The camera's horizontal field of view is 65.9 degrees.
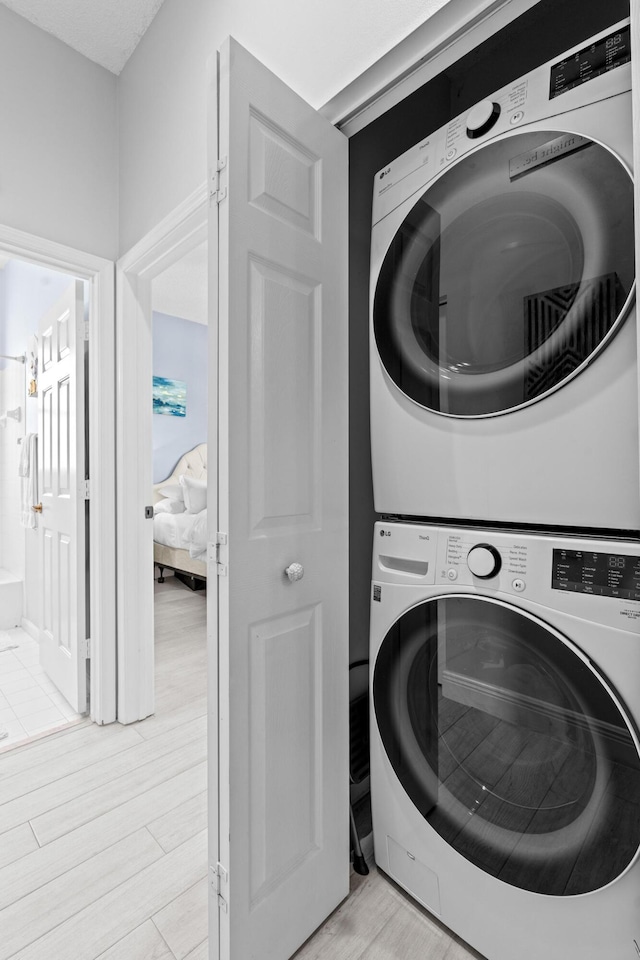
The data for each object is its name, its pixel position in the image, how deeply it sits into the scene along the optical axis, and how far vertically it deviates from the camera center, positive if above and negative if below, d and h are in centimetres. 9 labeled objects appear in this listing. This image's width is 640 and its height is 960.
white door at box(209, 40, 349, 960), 98 -9
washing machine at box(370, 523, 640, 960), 88 -53
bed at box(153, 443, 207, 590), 412 -57
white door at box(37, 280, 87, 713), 220 -6
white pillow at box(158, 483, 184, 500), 502 -11
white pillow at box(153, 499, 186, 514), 477 -24
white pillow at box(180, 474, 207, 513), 454 -13
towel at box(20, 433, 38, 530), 284 -2
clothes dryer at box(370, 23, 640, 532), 88 +36
